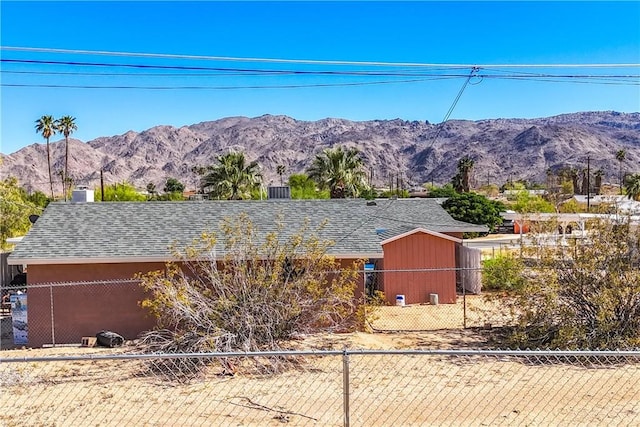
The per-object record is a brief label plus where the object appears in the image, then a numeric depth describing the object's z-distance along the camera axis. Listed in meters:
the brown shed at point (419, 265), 20.30
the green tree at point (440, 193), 66.88
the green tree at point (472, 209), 46.12
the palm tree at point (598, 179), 105.14
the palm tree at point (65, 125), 70.56
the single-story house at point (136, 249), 15.35
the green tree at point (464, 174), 79.06
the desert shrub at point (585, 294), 12.39
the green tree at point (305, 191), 45.55
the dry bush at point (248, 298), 12.73
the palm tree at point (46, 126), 69.75
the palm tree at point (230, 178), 41.12
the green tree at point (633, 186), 63.18
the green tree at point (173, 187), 119.25
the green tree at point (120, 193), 59.06
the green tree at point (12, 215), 28.39
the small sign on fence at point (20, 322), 15.14
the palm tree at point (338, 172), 41.25
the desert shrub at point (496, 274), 20.08
